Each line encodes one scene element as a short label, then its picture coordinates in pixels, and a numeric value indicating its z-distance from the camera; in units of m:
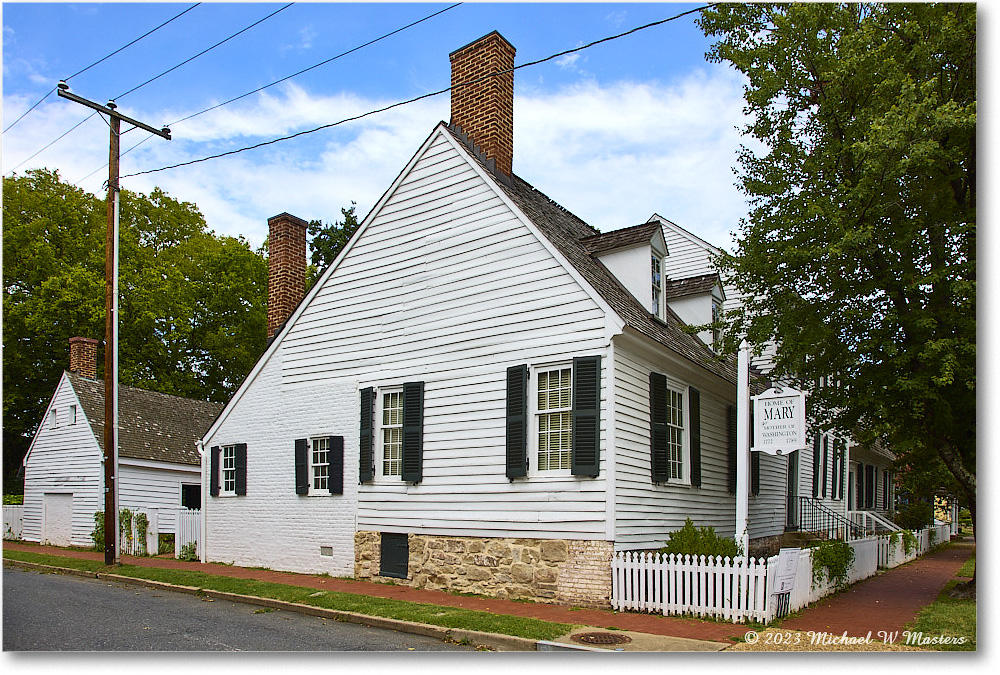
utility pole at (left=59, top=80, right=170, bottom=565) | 16.56
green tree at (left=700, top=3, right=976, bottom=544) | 10.73
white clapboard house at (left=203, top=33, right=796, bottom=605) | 11.85
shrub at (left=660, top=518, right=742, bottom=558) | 11.29
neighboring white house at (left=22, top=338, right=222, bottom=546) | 23.66
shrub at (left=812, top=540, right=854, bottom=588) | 12.85
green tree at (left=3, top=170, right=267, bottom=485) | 20.41
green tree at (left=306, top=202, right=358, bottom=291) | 34.28
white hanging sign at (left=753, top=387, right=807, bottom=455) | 10.50
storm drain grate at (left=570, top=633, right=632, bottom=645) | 8.93
